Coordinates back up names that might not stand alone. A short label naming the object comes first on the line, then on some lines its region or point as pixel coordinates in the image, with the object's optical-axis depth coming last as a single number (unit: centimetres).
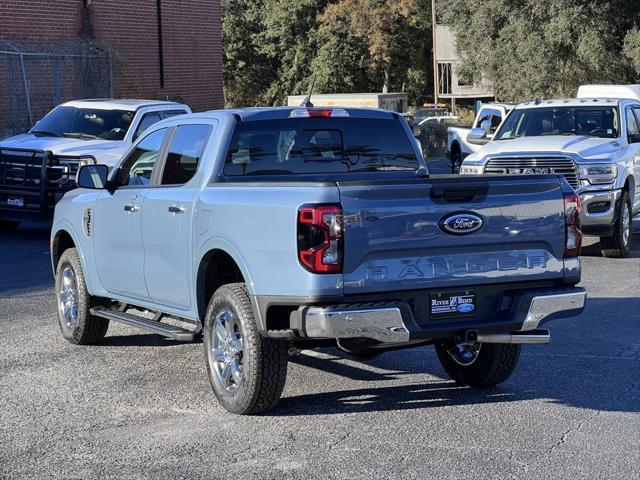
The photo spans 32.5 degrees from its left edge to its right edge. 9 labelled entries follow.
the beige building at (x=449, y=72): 6469
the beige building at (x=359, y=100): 3397
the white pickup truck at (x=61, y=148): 1616
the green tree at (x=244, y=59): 7138
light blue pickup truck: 623
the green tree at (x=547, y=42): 4178
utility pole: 6119
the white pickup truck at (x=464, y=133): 2353
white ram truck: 1426
